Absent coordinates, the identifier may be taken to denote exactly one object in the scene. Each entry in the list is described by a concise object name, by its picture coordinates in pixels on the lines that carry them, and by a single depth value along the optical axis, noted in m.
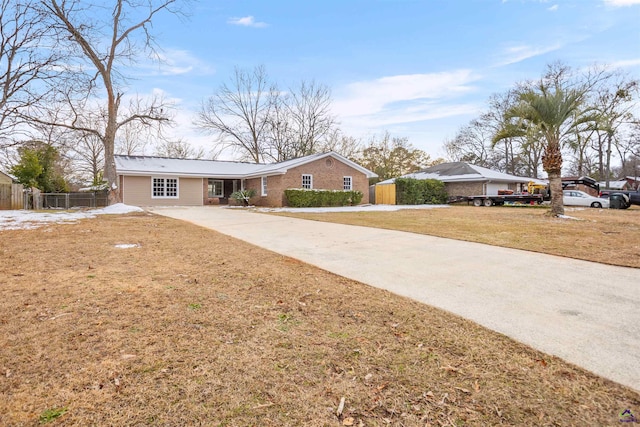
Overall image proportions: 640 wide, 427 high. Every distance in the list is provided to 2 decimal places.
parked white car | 22.38
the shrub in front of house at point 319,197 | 21.44
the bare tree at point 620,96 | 29.86
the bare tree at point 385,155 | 39.38
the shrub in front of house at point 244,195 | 23.42
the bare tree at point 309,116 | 37.62
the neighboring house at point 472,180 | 27.97
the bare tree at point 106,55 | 16.45
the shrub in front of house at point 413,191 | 26.92
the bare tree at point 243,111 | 38.22
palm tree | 13.72
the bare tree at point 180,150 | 41.53
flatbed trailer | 23.66
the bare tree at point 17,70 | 14.69
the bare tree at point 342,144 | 38.31
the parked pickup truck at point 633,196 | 20.43
